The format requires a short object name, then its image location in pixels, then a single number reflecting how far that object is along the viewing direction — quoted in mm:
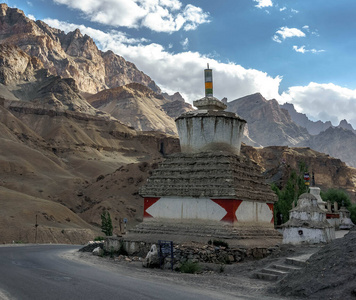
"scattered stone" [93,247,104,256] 19170
